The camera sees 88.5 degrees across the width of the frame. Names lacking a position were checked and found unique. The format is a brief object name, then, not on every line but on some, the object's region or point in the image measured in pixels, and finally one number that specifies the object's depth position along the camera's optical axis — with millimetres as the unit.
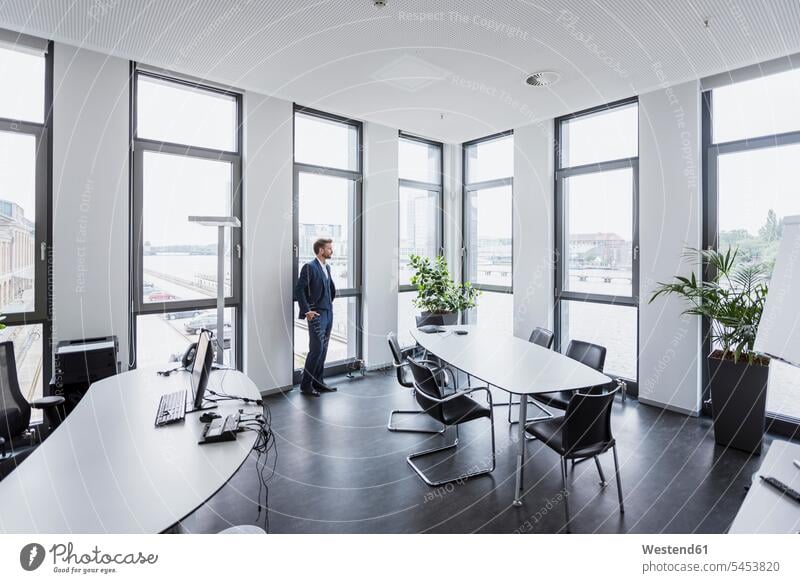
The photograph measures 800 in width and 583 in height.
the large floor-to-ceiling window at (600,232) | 4266
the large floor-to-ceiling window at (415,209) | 5574
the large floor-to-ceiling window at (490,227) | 5453
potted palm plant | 3008
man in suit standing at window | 4344
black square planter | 3014
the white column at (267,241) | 4094
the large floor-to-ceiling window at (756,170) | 3254
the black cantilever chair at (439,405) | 2789
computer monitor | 1975
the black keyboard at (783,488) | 1144
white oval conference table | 2533
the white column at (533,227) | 4855
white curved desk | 1177
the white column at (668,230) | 3711
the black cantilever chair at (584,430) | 2189
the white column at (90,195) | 3109
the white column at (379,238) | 5073
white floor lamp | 2928
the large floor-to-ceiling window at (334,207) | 4562
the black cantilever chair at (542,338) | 3760
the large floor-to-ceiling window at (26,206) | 2924
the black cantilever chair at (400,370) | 3584
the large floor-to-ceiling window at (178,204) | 3545
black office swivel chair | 2160
